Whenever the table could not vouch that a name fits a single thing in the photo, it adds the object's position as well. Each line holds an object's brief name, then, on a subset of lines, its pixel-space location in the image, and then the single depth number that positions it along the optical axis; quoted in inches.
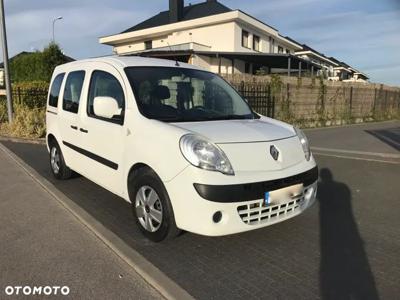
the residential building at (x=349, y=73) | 2074.3
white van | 141.3
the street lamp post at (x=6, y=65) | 517.0
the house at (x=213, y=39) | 1040.8
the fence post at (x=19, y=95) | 593.3
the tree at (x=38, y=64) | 941.2
